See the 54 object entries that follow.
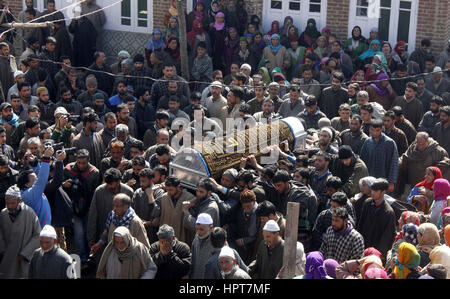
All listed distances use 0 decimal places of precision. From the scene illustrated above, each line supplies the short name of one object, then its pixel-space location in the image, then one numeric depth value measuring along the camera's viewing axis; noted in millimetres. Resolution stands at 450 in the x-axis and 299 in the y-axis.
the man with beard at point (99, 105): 12539
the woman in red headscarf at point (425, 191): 9852
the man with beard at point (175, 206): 9115
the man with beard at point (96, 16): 17098
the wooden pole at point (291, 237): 7383
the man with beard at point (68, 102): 12719
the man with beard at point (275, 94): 13000
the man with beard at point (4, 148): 10484
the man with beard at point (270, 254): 8117
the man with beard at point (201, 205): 8891
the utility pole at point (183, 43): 14125
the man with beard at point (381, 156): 10812
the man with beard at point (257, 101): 12852
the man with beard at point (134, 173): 9828
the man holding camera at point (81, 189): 9820
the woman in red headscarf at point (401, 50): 15146
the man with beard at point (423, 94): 13461
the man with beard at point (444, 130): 11734
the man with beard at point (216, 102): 12719
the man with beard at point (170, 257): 7972
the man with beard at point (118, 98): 13305
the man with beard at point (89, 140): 10945
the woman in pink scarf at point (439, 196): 9367
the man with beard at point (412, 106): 12992
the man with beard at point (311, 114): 12016
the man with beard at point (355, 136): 11180
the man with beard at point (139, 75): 14343
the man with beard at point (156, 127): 11523
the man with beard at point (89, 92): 13206
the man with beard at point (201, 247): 8172
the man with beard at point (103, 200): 9359
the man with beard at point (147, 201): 9320
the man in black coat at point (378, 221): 9039
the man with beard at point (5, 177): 9469
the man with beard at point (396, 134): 11602
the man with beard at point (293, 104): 12633
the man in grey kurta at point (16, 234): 8734
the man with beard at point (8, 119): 11656
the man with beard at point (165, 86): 13609
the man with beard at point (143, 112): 12797
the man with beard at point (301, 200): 9125
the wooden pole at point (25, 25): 13188
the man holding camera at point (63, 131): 11211
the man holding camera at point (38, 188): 9062
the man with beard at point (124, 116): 11836
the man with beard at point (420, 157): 11141
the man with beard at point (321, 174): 9781
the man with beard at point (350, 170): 9953
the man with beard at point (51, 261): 7844
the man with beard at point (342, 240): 8312
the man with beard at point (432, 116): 12195
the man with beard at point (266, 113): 11789
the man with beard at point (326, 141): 10586
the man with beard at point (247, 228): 8945
